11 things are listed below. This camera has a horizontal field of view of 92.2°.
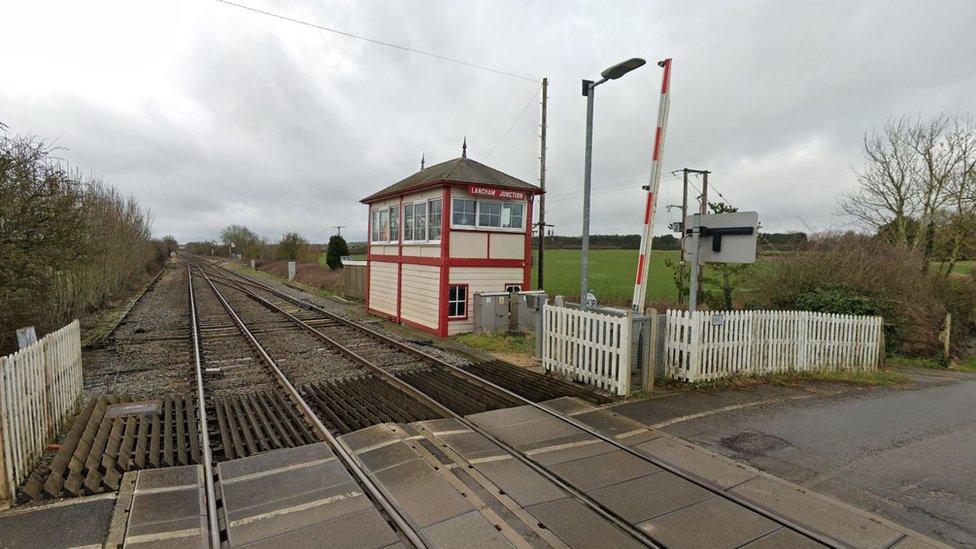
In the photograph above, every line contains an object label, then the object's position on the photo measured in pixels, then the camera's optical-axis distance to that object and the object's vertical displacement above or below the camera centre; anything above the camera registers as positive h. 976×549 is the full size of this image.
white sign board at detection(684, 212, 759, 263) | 7.20 +0.44
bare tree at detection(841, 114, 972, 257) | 19.84 +3.32
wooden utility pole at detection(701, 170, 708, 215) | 20.73 +3.36
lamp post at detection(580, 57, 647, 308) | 8.74 +1.45
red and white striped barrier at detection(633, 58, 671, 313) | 7.99 +1.33
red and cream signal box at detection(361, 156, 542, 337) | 13.55 +0.58
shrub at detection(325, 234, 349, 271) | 47.06 +0.70
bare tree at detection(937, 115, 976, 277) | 18.56 +2.20
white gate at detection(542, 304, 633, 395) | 7.36 -1.43
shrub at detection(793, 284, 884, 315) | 12.62 -0.94
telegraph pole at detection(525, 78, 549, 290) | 17.80 +3.37
